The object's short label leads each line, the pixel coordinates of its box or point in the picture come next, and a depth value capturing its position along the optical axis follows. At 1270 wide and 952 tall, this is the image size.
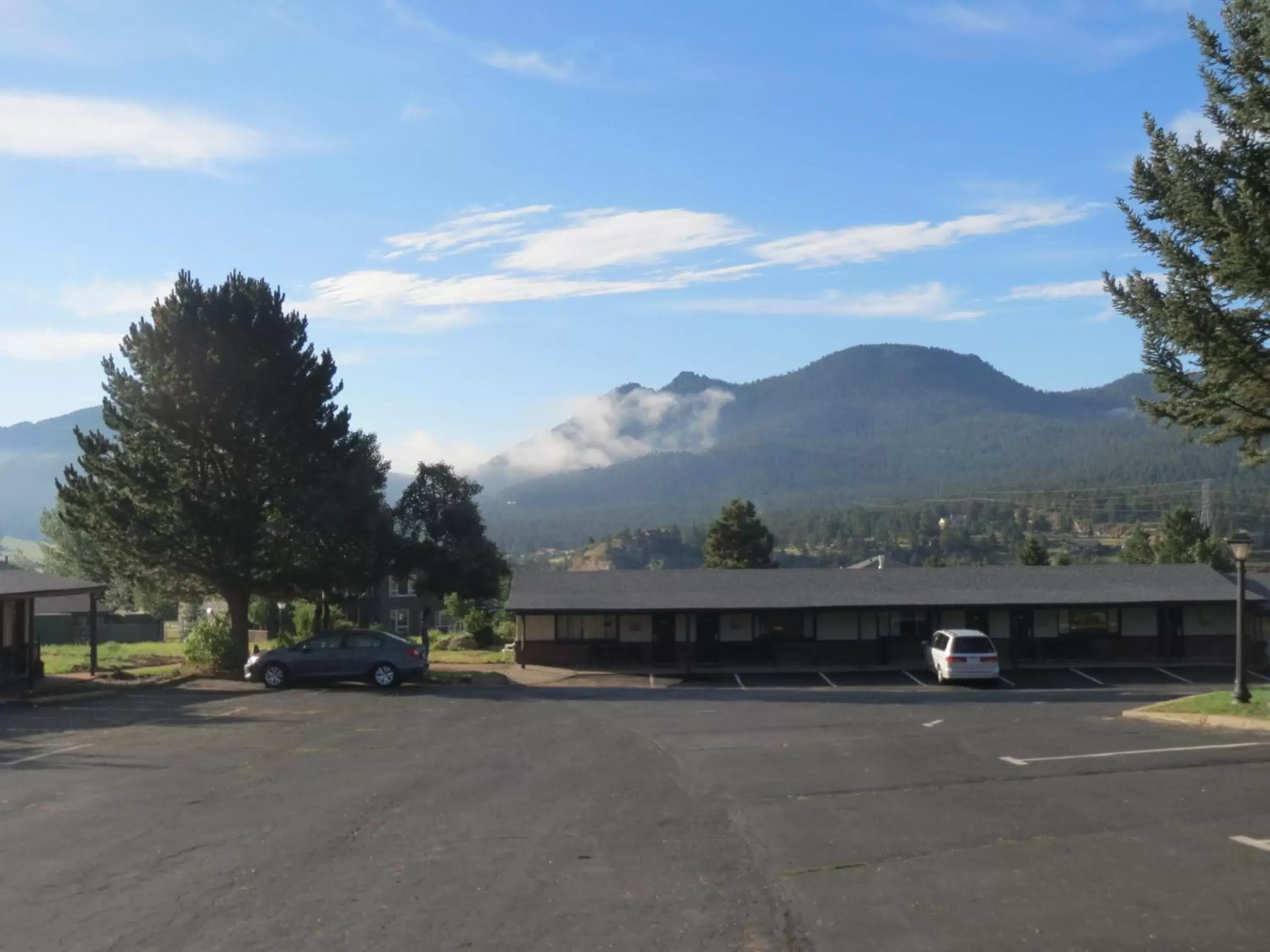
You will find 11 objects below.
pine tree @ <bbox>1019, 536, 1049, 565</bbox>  68.56
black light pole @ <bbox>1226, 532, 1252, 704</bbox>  20.70
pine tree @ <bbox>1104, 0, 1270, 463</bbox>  14.20
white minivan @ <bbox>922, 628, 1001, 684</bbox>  33.91
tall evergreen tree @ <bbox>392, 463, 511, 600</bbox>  48.28
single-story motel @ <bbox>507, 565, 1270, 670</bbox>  39.94
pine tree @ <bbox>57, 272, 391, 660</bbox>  32.84
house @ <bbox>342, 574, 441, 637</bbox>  75.12
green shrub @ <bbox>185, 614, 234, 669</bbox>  33.22
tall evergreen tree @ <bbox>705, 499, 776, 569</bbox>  72.62
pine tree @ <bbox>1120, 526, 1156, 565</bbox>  68.62
